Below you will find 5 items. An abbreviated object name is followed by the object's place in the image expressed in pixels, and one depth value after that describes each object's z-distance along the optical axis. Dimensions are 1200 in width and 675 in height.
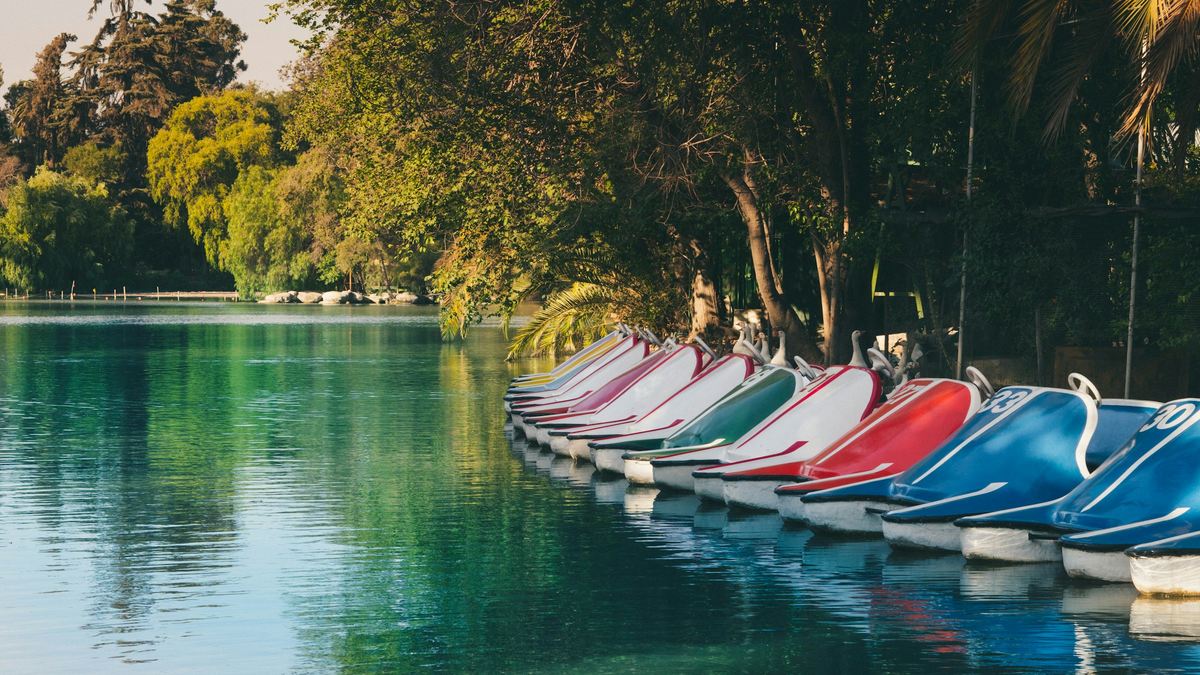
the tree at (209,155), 111.56
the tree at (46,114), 126.75
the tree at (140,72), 125.31
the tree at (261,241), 100.12
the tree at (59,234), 102.06
